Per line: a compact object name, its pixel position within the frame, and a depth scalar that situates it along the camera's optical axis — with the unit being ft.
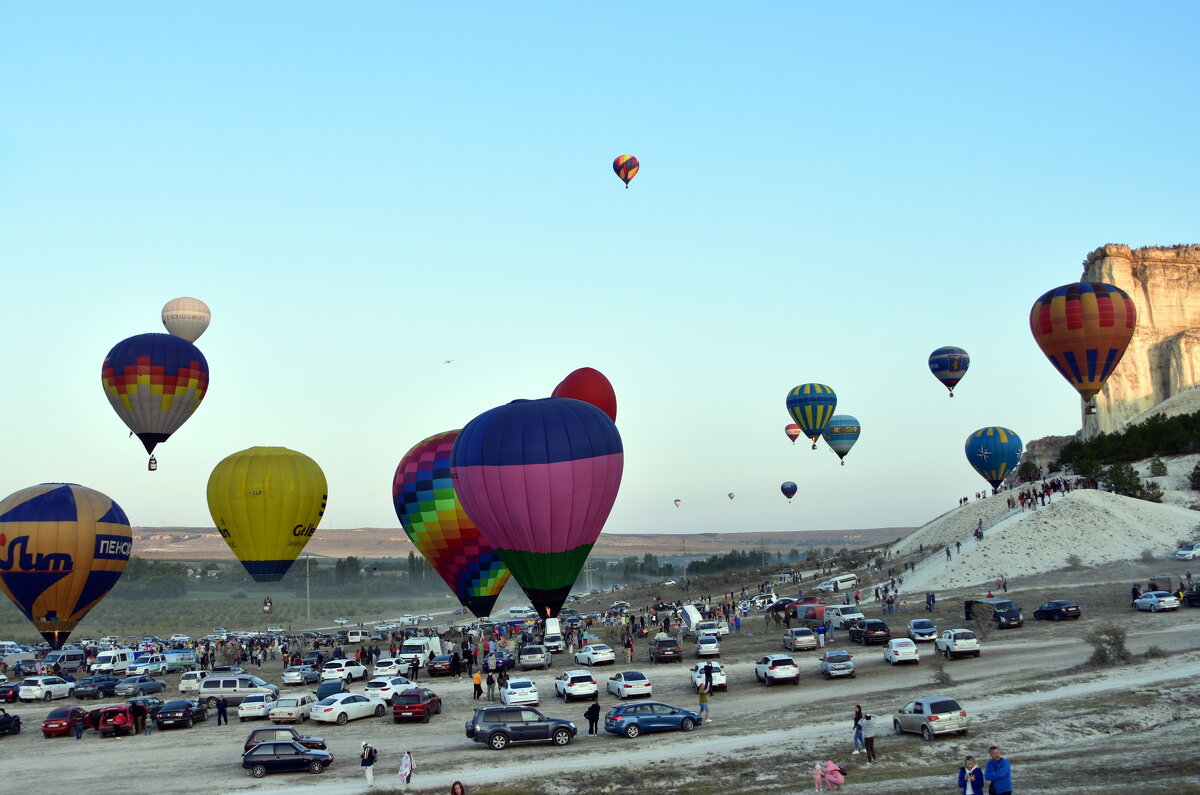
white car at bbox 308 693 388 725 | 112.37
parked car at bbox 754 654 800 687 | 120.26
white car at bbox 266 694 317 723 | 115.34
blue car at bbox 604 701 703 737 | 97.30
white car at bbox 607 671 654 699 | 115.24
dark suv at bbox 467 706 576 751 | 95.35
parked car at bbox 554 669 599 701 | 117.08
